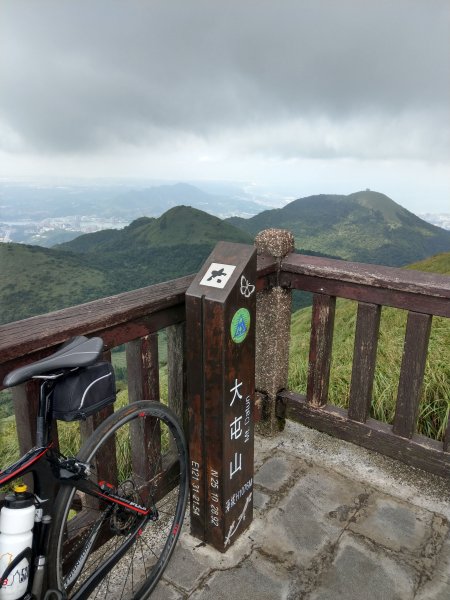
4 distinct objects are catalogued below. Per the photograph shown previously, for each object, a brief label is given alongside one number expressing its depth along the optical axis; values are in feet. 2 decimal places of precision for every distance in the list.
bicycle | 5.01
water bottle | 4.80
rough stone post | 10.36
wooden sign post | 6.61
